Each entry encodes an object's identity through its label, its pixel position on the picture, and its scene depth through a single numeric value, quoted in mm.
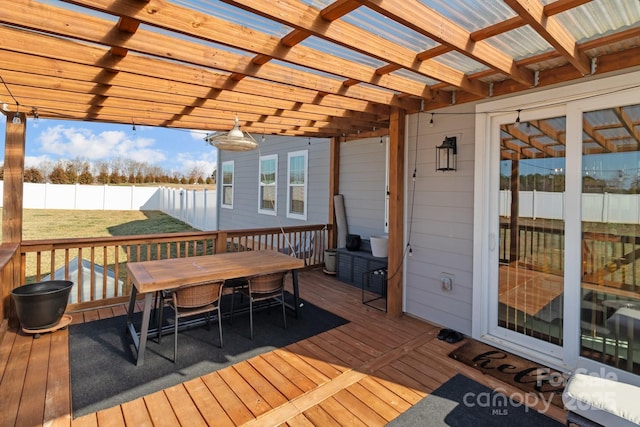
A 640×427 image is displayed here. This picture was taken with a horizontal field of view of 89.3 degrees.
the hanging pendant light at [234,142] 3273
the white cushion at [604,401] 1768
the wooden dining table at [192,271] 2916
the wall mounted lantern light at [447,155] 3611
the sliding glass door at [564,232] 2607
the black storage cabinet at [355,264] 4980
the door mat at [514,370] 2623
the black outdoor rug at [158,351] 2508
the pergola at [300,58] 1805
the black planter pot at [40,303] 3203
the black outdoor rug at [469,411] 2242
